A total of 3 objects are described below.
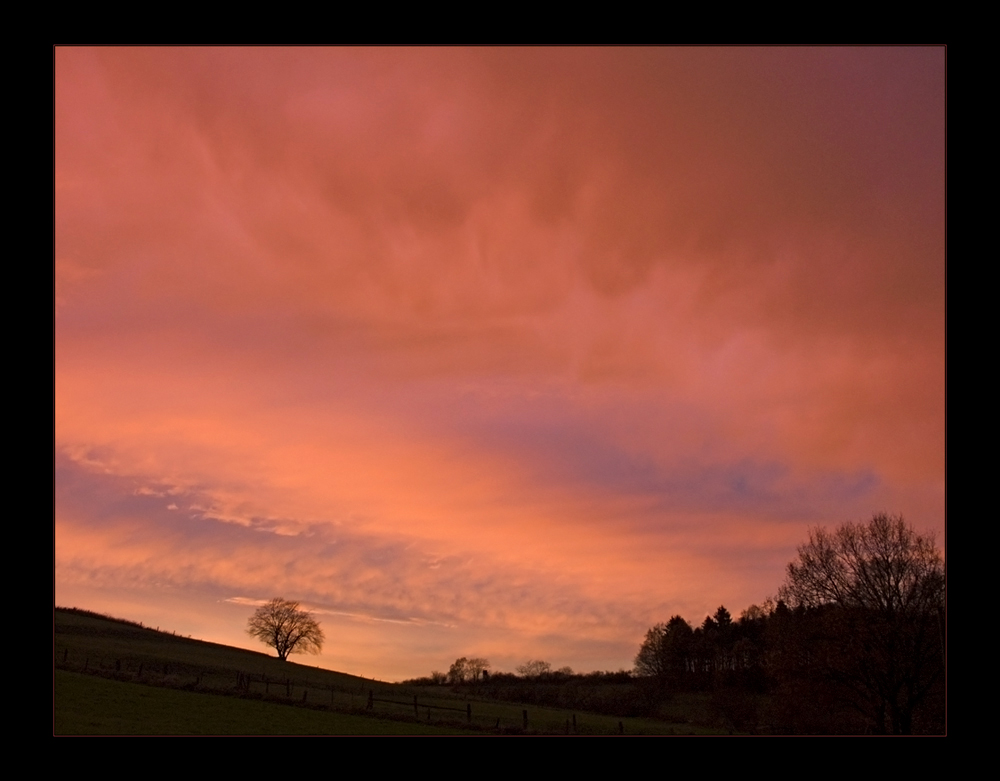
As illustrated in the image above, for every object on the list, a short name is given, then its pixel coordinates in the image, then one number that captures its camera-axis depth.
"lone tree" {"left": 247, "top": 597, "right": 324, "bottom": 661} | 136.38
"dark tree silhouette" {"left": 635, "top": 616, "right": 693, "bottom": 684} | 117.50
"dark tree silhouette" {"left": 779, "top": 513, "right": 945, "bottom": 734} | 58.75
